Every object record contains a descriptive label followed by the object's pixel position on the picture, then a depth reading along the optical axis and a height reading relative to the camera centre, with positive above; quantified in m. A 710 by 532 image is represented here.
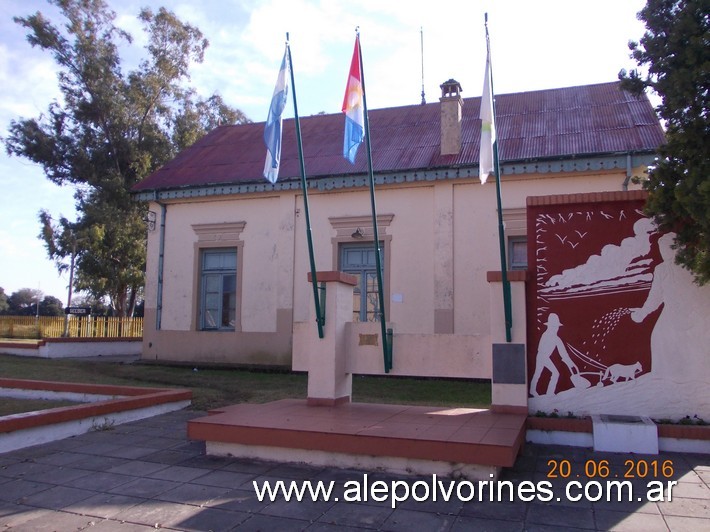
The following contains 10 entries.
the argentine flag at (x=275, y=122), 7.99 +2.86
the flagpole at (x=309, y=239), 7.66 +1.28
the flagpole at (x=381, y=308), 7.73 +0.42
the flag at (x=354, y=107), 8.02 +3.08
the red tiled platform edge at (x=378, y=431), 5.52 -0.90
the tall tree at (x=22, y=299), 75.51 +5.46
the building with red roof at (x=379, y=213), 13.74 +3.22
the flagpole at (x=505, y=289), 7.12 +0.62
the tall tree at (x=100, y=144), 26.98 +8.90
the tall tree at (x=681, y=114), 6.07 +2.39
